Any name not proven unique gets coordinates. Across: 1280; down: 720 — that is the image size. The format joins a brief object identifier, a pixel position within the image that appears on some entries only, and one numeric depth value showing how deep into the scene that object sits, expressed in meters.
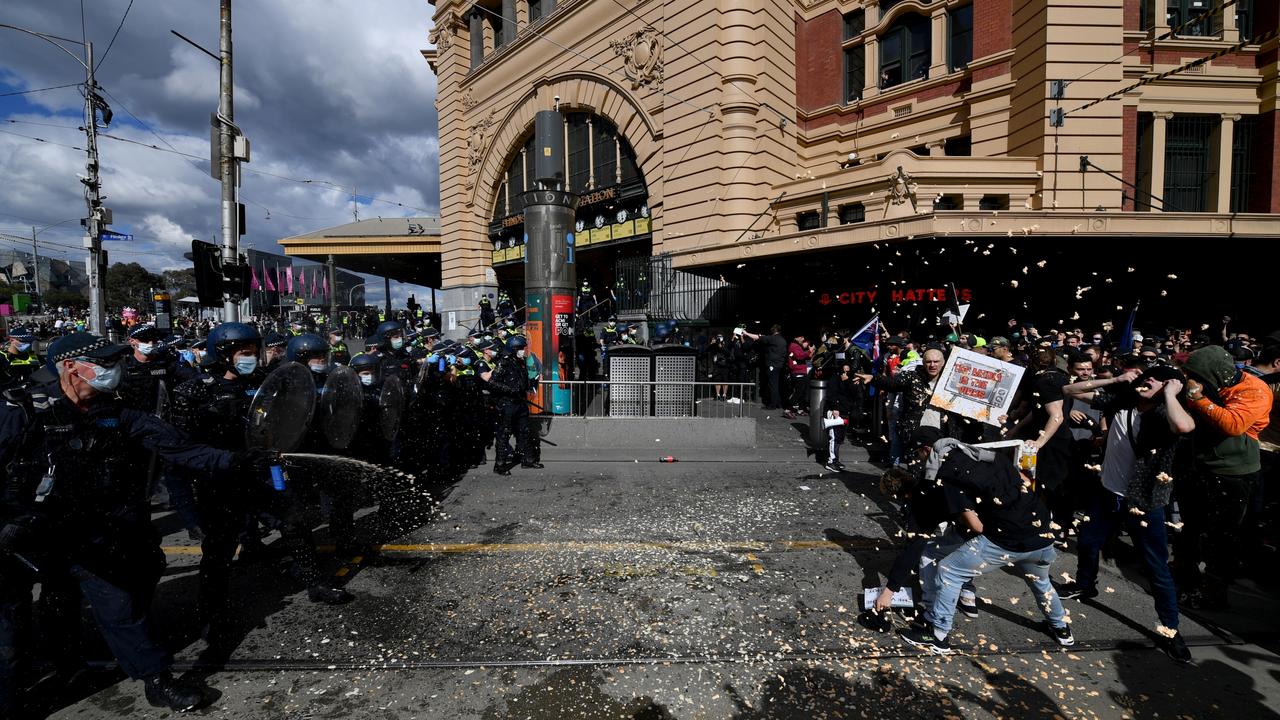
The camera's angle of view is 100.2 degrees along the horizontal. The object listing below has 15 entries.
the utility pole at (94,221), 15.13
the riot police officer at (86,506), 2.69
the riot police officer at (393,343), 7.57
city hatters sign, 12.30
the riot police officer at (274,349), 6.50
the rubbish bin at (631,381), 9.17
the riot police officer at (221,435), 3.54
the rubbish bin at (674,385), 9.20
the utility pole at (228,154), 8.90
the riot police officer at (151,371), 5.59
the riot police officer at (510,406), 7.82
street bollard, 8.38
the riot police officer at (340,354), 8.21
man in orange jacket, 3.63
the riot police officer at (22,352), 7.92
